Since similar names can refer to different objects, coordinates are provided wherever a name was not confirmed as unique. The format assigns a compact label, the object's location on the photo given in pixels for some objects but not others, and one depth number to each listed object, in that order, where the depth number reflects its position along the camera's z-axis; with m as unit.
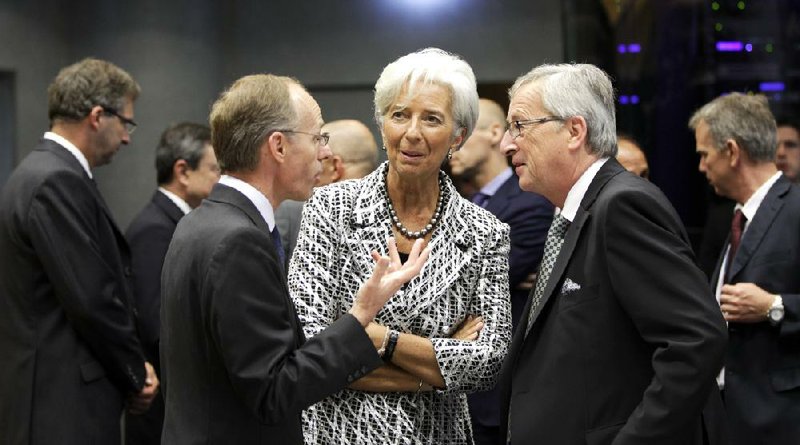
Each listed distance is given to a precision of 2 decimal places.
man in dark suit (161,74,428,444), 2.34
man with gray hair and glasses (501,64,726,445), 2.49
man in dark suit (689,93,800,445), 4.00
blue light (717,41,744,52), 6.75
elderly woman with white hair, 2.96
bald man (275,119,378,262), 4.66
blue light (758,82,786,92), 6.72
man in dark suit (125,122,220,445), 5.08
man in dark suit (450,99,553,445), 4.12
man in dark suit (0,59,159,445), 4.00
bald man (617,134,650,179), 5.02
